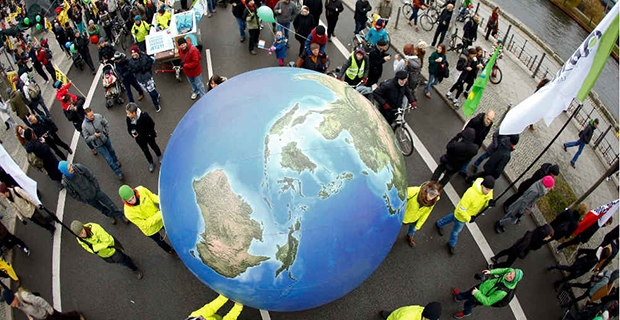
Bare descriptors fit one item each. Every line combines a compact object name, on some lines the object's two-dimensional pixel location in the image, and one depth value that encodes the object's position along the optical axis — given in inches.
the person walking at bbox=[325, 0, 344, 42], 476.4
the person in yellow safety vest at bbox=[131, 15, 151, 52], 474.6
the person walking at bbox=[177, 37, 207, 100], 382.9
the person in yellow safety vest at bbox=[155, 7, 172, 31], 479.8
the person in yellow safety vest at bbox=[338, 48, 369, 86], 360.8
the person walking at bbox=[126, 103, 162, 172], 318.3
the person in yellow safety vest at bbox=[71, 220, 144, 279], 244.7
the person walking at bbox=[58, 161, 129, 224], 289.7
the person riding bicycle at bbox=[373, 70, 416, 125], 337.4
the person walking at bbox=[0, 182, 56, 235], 286.7
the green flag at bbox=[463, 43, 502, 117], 344.7
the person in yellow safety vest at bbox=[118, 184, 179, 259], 248.2
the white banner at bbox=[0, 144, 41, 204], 271.1
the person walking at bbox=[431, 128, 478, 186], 308.3
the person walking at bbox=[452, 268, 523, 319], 226.7
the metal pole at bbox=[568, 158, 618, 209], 286.8
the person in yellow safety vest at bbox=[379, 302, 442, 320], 200.2
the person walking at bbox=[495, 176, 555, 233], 287.3
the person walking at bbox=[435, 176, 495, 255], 264.5
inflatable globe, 173.9
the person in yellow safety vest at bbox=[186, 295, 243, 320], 220.4
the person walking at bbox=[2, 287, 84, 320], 235.8
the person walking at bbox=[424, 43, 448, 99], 400.2
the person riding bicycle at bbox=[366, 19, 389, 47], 426.3
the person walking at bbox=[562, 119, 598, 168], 347.7
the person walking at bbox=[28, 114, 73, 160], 350.5
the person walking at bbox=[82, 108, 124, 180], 327.0
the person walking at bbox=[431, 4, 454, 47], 460.4
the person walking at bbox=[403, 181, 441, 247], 249.9
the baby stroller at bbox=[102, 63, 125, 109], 425.7
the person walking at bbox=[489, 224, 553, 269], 263.1
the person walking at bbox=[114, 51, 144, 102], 395.5
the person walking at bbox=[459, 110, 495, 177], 320.5
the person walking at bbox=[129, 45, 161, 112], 392.8
